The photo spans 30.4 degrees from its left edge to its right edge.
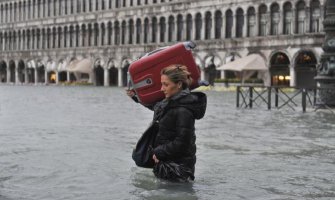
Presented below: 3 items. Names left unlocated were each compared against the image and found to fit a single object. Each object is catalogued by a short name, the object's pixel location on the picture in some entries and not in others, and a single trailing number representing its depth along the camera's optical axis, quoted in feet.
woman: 22.34
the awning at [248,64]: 164.23
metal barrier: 69.18
